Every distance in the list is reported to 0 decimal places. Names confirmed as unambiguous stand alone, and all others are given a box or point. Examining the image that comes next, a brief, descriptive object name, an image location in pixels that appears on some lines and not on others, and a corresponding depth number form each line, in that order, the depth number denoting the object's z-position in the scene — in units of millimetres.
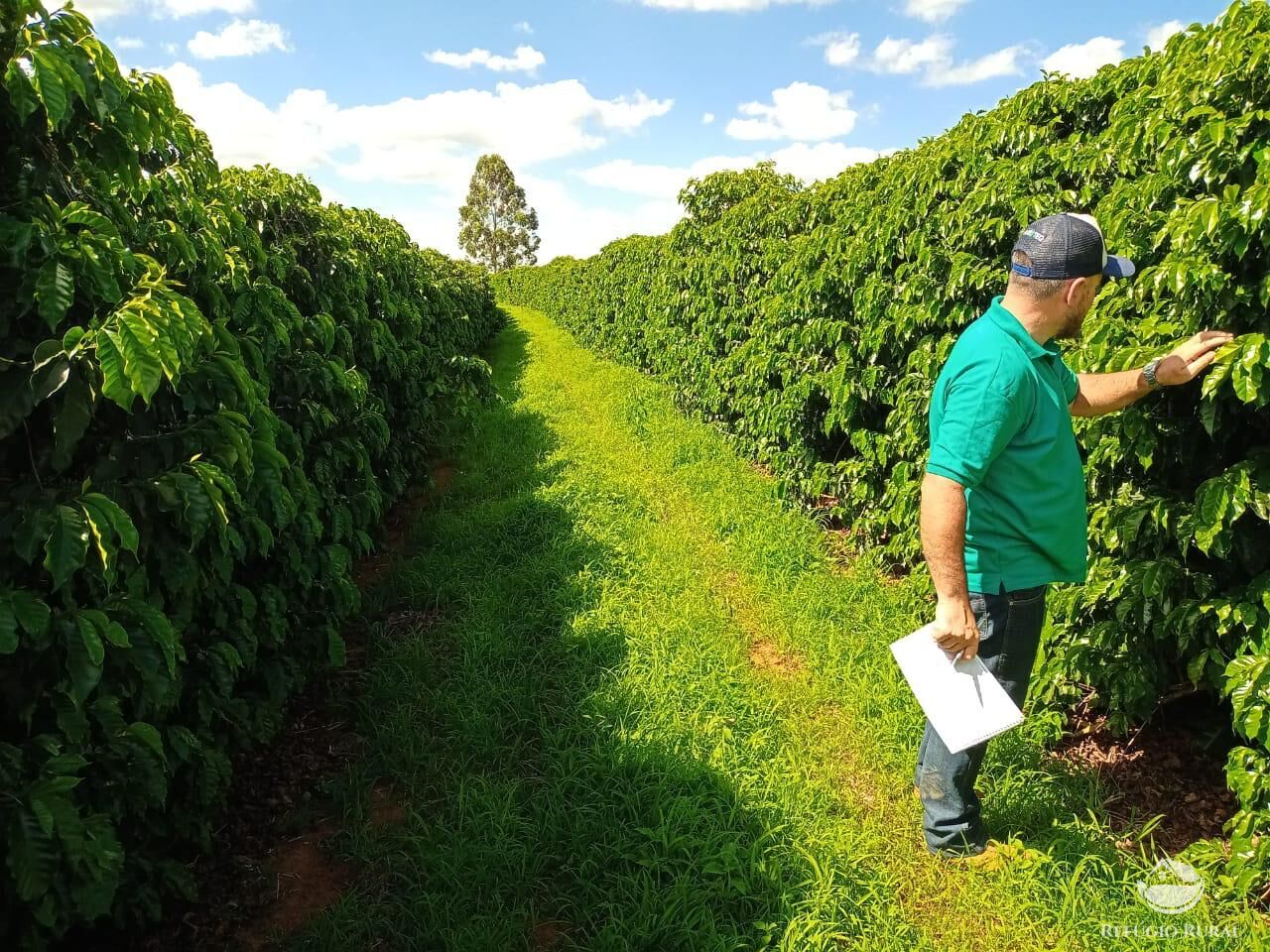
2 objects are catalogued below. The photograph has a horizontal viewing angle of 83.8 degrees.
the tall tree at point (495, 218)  57625
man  2162
